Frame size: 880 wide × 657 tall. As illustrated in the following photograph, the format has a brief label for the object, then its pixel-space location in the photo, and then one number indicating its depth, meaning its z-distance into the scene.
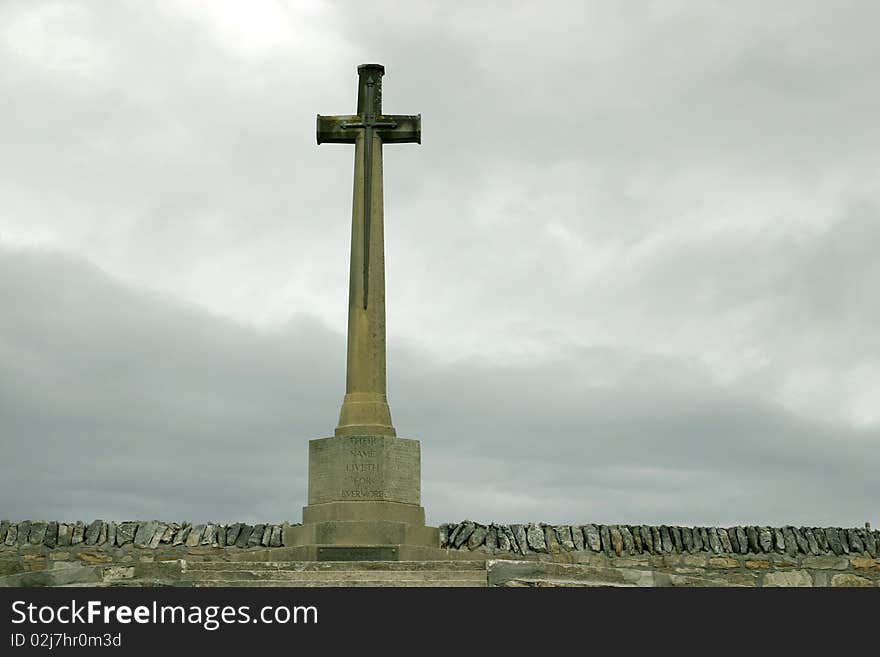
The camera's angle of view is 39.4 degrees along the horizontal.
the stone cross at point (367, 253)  14.54
